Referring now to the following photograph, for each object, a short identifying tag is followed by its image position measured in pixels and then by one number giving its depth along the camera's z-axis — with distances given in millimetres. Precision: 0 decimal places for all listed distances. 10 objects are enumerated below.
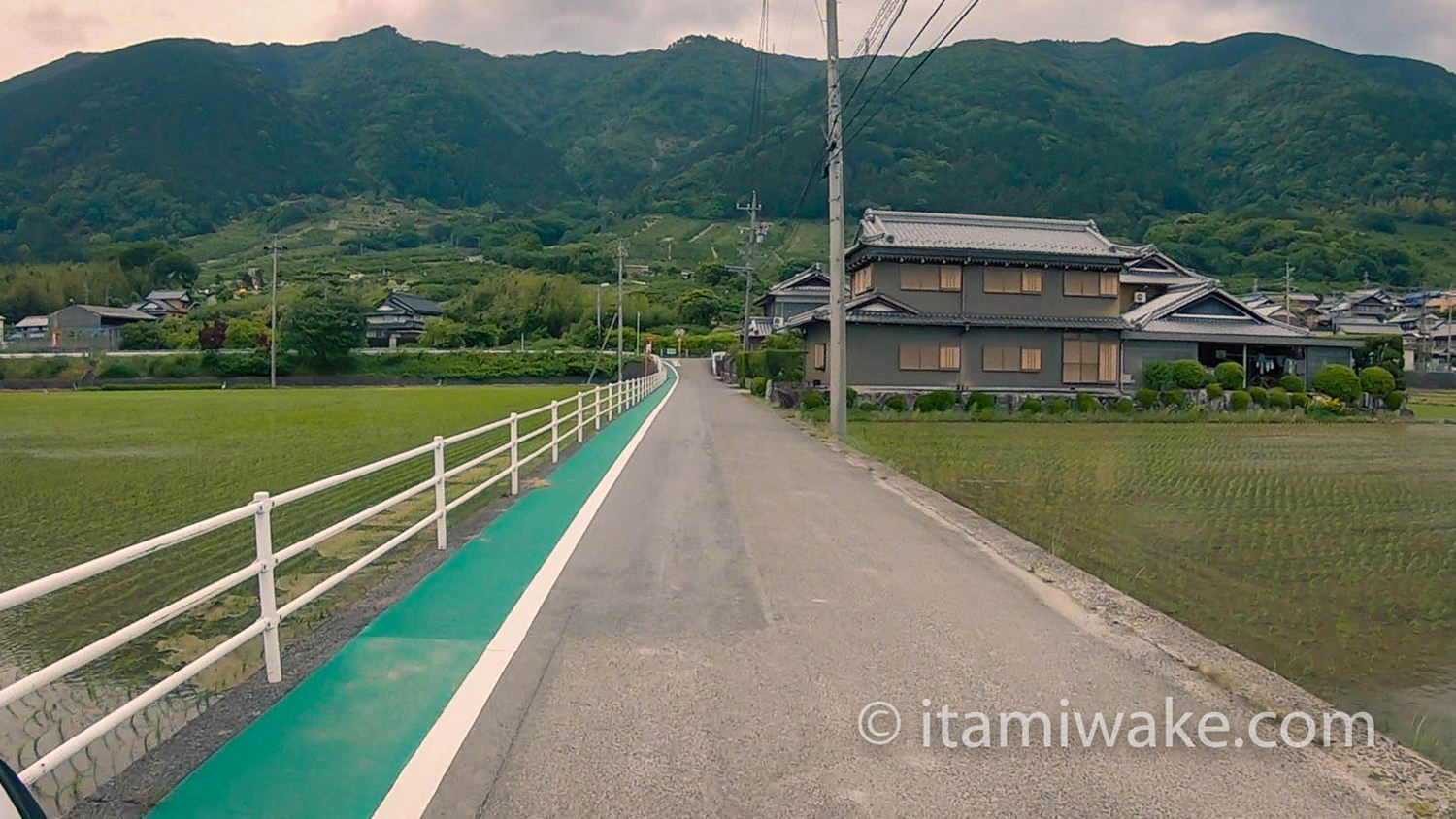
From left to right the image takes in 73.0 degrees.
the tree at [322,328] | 57469
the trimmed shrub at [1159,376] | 30781
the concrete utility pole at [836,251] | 18844
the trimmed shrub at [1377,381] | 29203
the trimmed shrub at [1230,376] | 30203
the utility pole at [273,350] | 53875
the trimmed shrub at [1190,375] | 30219
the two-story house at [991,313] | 29281
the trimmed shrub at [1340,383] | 29297
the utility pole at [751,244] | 47119
